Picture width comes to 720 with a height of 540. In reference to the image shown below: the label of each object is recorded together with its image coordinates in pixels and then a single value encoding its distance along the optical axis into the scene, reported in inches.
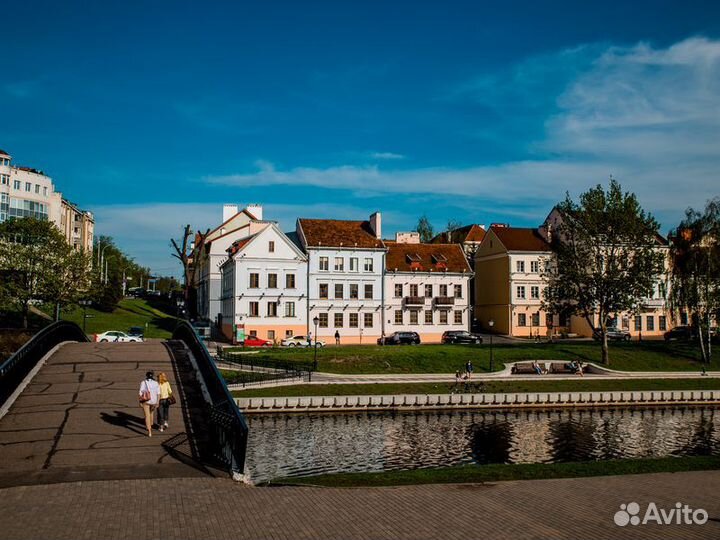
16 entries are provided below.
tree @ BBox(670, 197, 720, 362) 2242.9
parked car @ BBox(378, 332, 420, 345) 2573.8
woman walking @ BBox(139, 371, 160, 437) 717.9
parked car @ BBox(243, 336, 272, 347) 2456.9
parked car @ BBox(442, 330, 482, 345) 2632.9
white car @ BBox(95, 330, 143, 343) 2167.8
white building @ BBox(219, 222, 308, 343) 2600.9
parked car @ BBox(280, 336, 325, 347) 2439.7
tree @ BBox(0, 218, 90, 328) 2292.1
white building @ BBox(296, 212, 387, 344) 2711.6
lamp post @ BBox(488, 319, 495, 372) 2042.1
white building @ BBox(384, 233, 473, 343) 2819.9
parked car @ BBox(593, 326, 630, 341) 2780.5
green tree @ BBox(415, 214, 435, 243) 4491.4
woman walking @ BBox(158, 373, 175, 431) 749.9
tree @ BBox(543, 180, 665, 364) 2135.8
